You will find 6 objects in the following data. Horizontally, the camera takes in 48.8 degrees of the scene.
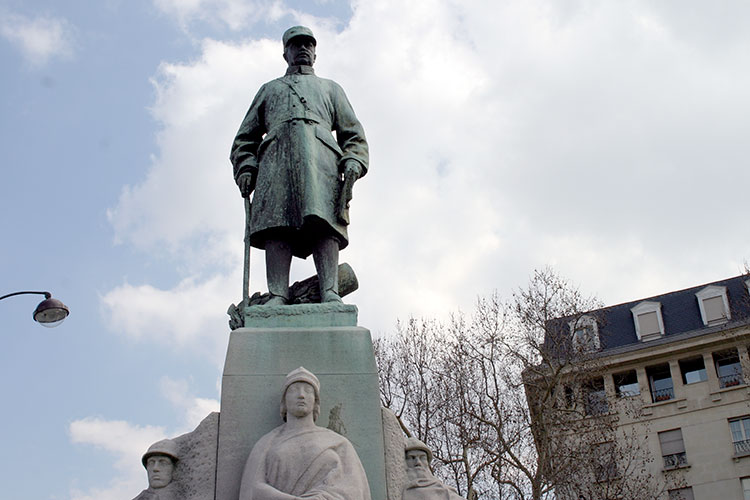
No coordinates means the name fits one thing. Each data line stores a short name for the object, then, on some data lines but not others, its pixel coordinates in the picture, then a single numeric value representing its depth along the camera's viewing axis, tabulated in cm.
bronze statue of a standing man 677
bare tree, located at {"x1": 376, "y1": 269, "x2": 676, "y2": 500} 1948
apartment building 2997
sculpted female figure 508
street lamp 1162
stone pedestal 568
